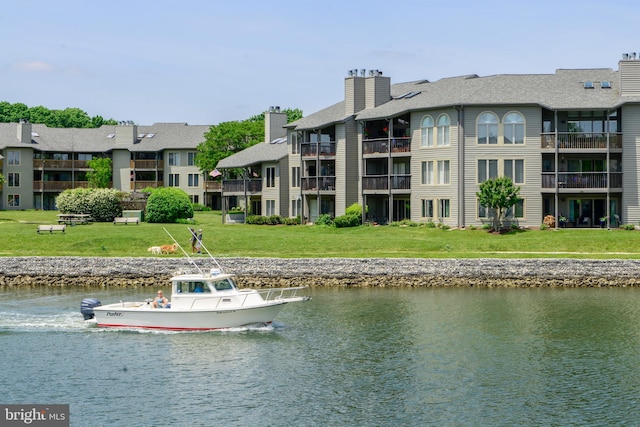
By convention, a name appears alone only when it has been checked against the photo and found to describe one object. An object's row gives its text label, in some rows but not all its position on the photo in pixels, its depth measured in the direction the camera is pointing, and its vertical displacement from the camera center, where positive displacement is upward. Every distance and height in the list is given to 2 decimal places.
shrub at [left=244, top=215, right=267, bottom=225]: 80.81 -1.78
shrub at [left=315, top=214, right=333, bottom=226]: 76.62 -1.81
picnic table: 72.88 -1.51
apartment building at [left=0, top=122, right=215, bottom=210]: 110.88 +4.76
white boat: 40.94 -4.70
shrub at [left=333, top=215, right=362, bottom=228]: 73.94 -1.83
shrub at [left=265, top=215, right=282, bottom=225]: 80.44 -1.85
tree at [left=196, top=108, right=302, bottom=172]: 106.94 +6.36
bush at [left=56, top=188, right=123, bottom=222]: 76.50 -0.29
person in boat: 41.81 -4.51
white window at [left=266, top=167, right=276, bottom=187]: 84.94 +1.87
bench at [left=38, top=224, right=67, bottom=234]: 66.00 -1.94
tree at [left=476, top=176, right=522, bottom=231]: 66.69 +0.13
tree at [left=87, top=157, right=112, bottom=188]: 112.75 +3.06
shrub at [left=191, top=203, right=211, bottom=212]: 109.06 -1.08
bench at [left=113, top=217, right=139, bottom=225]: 73.56 -1.61
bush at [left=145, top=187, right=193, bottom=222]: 75.53 -0.58
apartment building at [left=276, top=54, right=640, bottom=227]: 68.38 +3.55
